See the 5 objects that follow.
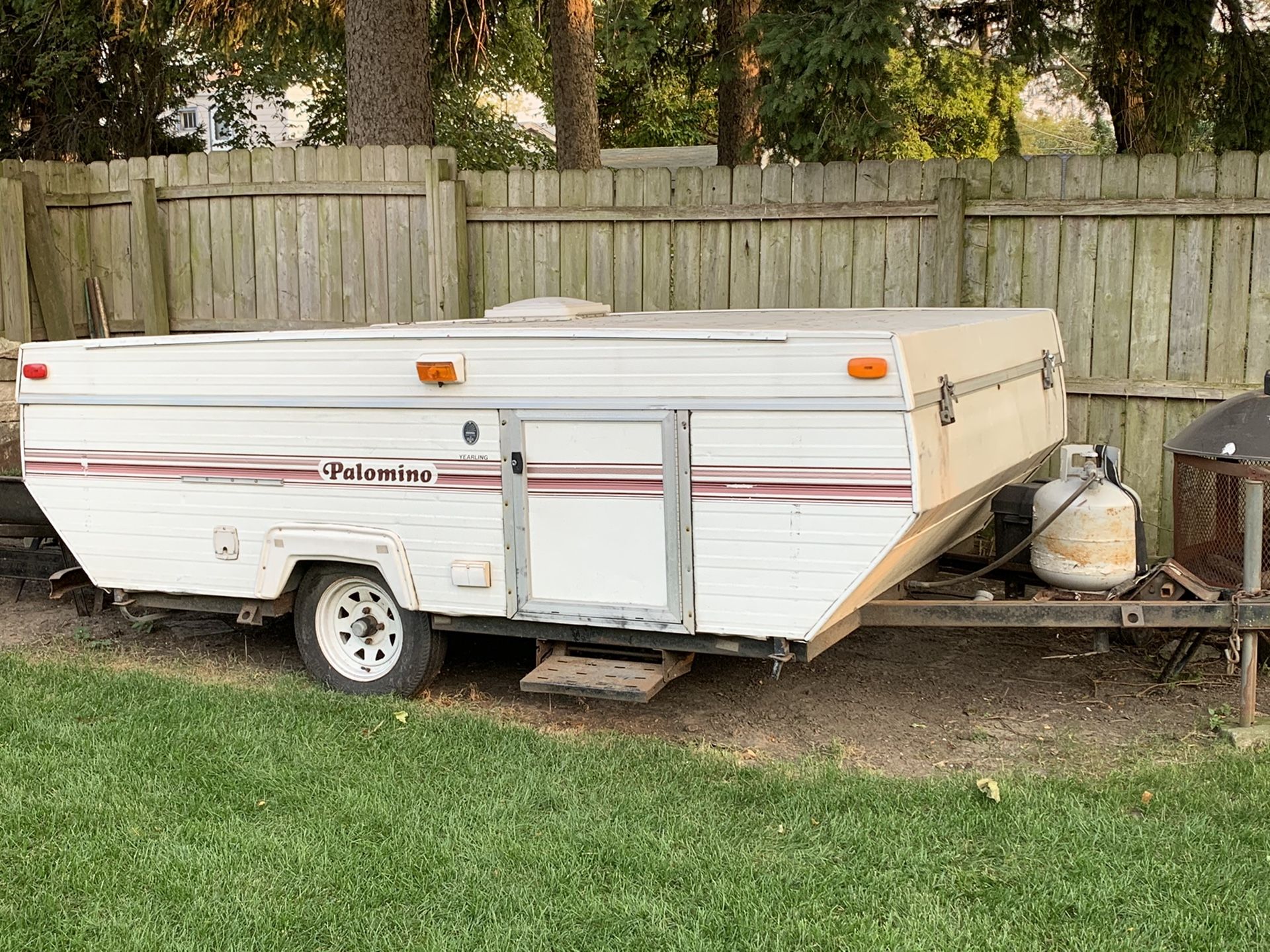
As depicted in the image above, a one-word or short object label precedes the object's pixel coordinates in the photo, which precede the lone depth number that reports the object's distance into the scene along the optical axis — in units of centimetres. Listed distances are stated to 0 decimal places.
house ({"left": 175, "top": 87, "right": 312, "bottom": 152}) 2719
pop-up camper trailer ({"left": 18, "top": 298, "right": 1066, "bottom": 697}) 516
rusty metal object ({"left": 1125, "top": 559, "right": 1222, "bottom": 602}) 577
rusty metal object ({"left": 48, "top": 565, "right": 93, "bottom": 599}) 714
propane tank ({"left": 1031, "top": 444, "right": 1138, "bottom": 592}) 589
